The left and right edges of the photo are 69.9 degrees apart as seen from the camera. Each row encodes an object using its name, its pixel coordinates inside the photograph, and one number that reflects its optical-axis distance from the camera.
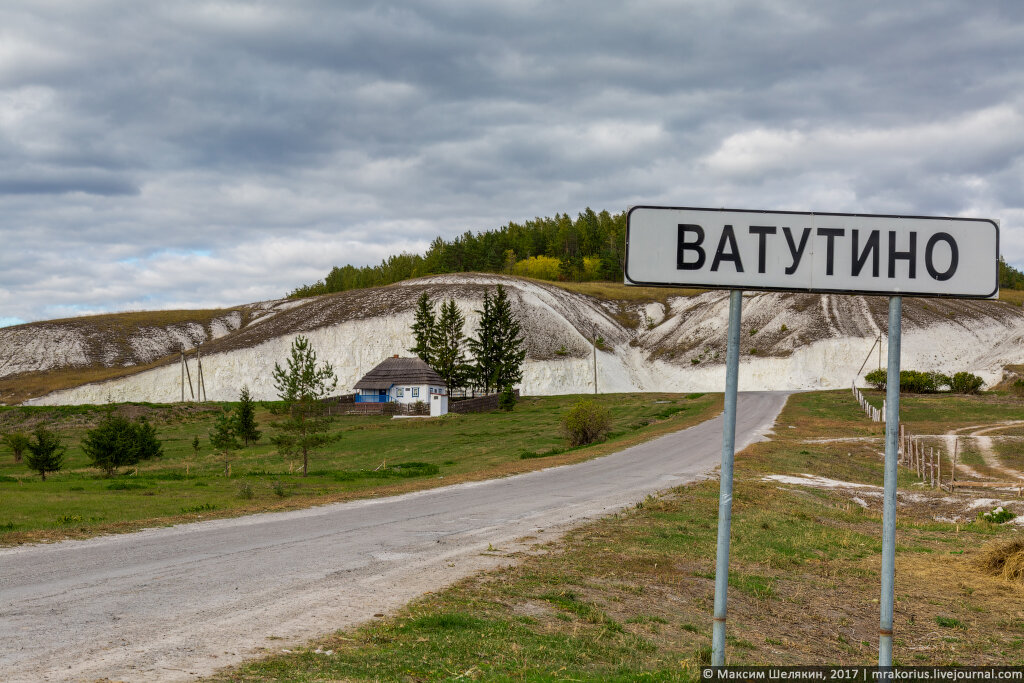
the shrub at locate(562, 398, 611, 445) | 45.16
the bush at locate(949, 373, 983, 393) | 80.88
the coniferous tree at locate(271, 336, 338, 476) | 35.16
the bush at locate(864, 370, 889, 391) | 81.49
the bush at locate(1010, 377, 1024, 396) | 75.49
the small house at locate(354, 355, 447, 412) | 85.69
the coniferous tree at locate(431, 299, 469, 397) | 95.19
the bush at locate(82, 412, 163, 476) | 38.66
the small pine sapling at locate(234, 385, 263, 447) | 57.97
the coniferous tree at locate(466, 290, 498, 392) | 94.50
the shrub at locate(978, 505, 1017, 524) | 19.73
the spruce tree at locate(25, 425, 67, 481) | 35.56
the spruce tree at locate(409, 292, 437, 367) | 98.75
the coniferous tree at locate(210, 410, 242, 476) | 46.62
